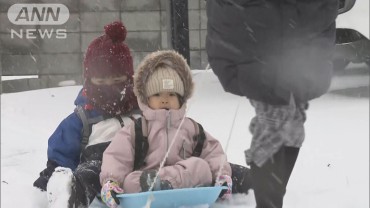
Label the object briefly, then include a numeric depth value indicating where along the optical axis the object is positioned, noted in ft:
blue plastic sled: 15.26
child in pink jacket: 16.52
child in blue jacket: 18.85
